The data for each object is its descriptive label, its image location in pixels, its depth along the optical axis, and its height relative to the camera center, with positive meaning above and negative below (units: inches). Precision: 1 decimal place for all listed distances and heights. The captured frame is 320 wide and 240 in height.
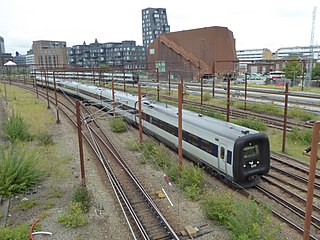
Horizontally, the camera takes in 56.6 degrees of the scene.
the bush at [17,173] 490.9 -171.0
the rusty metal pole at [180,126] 544.6 -106.1
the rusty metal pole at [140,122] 718.9 -127.0
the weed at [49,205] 464.8 -206.8
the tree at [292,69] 2386.8 -2.1
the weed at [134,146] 751.8 -187.1
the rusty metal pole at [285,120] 626.7 -123.2
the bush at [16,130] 802.8 -154.1
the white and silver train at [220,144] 481.1 -133.5
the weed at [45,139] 796.0 -178.3
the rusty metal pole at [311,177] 262.4 -101.7
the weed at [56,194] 502.9 -205.0
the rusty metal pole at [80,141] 482.5 -118.1
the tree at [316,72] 2434.5 -30.0
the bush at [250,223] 334.3 -180.0
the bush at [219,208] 406.9 -191.6
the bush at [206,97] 1413.6 -126.5
